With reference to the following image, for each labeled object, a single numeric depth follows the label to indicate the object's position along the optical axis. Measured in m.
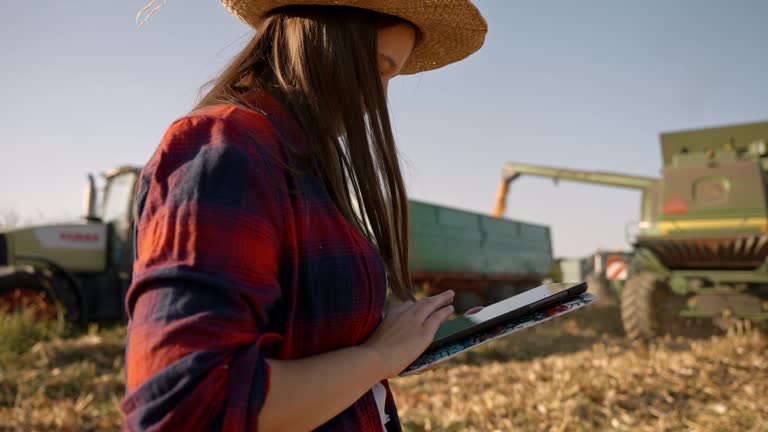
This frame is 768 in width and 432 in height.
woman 0.70
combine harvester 6.74
